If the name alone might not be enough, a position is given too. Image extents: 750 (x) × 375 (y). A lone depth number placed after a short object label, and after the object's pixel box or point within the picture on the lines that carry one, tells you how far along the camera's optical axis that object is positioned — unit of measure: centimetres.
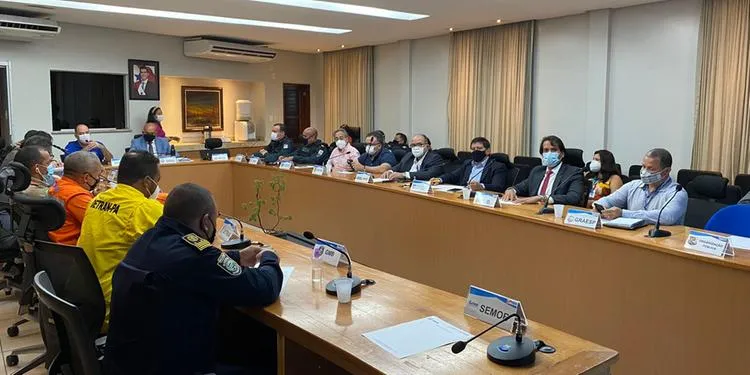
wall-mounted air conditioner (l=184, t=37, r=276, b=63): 919
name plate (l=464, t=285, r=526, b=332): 169
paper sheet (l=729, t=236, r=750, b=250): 248
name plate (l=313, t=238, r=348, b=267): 232
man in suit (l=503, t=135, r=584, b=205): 413
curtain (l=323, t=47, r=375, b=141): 1052
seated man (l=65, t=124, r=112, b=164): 660
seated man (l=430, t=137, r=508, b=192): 527
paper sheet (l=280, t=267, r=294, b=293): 219
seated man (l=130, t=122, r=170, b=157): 737
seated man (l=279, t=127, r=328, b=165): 712
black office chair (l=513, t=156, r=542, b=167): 709
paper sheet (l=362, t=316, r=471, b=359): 160
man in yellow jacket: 227
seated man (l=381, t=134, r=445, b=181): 570
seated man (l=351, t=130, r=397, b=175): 627
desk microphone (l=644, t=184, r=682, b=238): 274
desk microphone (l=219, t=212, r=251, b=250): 257
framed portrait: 895
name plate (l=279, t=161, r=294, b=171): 608
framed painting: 1034
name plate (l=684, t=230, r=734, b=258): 237
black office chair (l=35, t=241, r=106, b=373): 196
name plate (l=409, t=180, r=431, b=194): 420
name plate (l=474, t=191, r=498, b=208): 361
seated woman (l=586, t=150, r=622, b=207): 443
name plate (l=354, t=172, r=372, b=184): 486
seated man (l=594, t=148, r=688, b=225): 326
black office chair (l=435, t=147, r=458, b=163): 633
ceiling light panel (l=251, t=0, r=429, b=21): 665
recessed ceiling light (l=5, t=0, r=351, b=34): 675
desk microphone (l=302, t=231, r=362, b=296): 209
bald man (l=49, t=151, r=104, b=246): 294
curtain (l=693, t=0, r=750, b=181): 584
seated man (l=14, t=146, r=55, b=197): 394
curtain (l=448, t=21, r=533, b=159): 787
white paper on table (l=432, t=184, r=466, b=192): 433
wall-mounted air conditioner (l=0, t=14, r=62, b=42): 705
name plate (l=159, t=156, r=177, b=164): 671
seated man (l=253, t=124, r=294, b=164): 753
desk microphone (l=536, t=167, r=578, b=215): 336
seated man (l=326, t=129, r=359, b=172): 643
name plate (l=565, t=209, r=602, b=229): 294
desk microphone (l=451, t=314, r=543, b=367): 148
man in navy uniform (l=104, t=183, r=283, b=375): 174
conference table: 236
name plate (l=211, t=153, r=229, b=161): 711
